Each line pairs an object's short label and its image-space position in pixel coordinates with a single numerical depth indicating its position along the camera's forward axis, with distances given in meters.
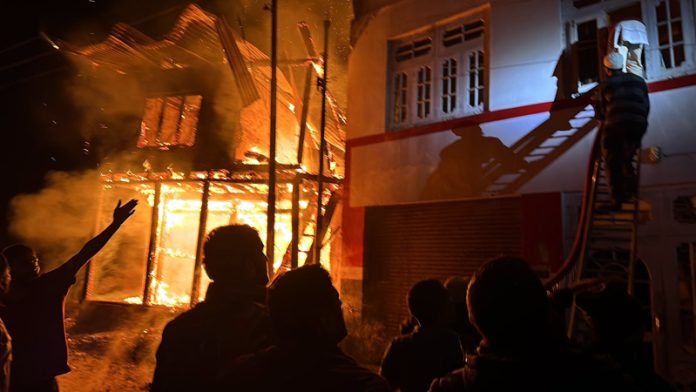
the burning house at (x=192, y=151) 11.23
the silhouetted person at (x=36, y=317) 2.99
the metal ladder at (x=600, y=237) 5.59
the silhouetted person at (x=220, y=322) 2.04
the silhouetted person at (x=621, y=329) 2.18
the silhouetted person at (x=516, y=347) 1.51
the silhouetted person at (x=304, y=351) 1.52
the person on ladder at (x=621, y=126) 5.07
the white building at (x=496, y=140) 6.31
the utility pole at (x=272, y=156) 7.39
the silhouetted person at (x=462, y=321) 3.27
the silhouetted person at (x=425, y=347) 2.71
